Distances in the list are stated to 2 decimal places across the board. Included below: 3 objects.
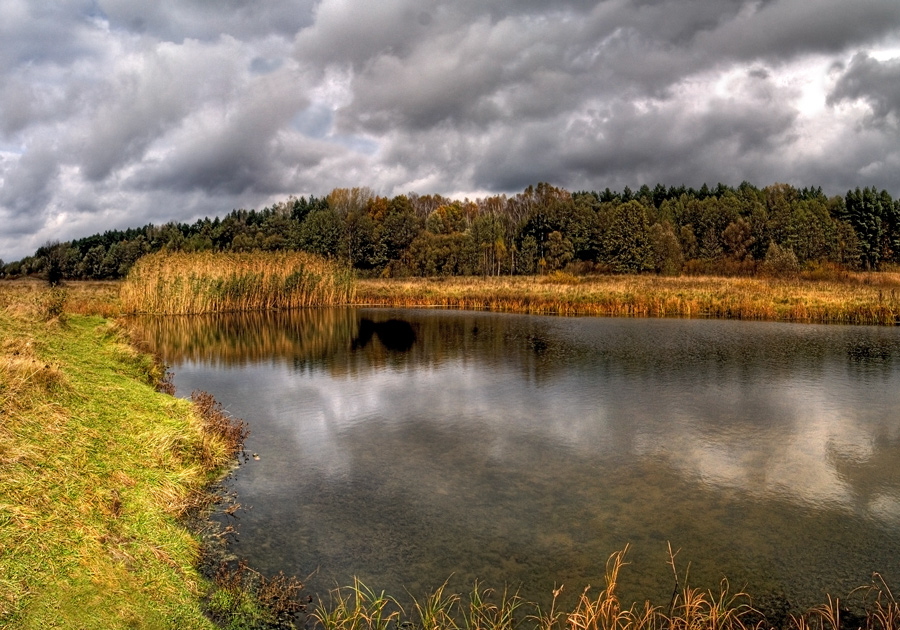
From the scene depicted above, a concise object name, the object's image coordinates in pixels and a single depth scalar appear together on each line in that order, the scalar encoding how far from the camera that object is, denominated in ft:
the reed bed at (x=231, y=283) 91.61
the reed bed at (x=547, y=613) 12.94
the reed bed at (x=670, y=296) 82.94
